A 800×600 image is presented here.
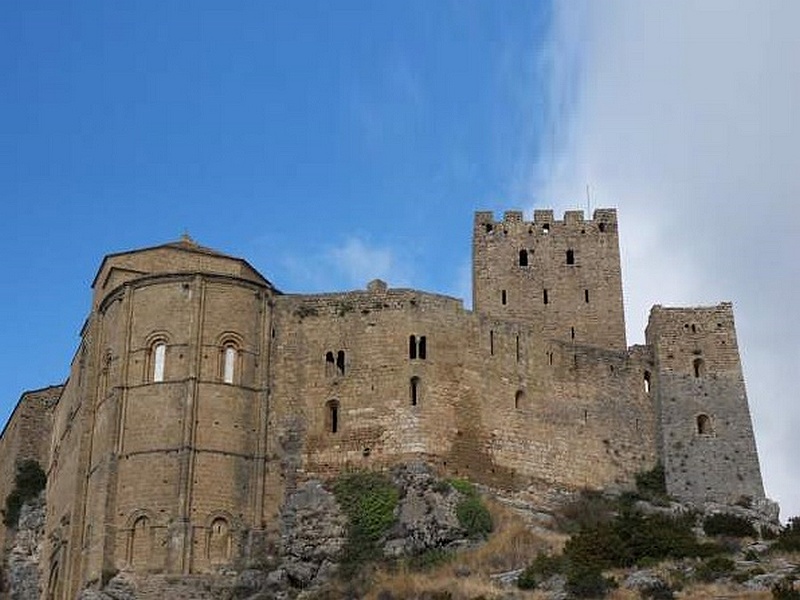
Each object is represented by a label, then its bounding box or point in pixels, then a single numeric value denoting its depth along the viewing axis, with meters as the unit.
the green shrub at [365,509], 39.94
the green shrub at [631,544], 35.84
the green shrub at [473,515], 39.72
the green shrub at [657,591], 32.19
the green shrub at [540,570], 34.56
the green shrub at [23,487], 51.03
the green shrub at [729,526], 40.03
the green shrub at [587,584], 33.22
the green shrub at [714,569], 33.56
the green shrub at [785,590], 30.59
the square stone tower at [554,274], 51.59
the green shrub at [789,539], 36.47
